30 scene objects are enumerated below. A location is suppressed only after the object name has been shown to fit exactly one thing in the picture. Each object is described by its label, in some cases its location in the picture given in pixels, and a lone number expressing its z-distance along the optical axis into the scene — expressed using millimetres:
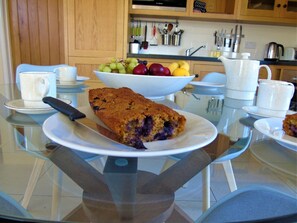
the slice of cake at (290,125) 561
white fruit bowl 845
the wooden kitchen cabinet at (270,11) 2977
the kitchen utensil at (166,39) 3188
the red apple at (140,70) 922
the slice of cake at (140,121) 438
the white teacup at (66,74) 1253
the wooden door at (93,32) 2715
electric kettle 3133
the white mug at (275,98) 750
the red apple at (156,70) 928
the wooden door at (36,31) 3189
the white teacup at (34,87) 727
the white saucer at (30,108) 685
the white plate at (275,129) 516
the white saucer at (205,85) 1368
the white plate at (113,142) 375
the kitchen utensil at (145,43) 3150
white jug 985
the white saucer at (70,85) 1204
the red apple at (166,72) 943
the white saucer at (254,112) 757
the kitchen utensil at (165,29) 3183
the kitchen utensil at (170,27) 3170
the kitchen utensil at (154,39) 3193
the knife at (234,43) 3189
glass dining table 410
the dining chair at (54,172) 518
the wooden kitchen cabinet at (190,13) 2891
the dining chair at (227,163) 548
